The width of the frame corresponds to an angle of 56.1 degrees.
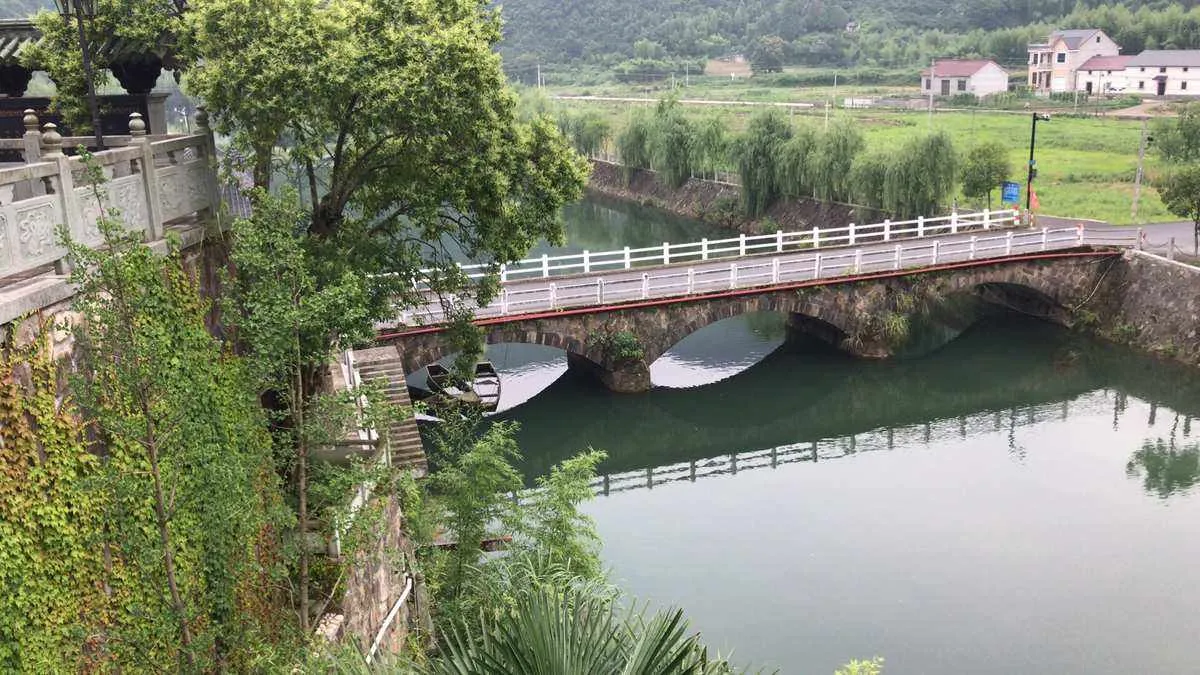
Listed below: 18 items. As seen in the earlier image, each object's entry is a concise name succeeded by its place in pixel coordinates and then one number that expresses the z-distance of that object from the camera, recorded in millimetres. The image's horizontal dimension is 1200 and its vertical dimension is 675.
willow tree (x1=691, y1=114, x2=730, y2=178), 56156
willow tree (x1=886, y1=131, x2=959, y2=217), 43344
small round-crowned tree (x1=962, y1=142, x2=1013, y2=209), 43500
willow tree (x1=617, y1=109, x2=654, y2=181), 61662
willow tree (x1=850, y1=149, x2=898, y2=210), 45469
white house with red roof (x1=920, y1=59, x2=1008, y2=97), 95500
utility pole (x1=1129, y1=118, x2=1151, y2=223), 41156
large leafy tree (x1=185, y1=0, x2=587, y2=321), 13398
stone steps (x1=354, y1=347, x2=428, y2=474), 18969
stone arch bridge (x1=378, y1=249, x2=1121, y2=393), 28344
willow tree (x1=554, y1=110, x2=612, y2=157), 69938
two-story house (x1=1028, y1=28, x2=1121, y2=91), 96438
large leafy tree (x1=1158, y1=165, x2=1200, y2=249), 33969
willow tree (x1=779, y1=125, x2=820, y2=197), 49844
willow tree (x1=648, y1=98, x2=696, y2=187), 58719
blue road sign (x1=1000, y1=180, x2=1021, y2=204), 40062
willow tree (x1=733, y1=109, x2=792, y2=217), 51500
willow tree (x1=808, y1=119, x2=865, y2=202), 48344
